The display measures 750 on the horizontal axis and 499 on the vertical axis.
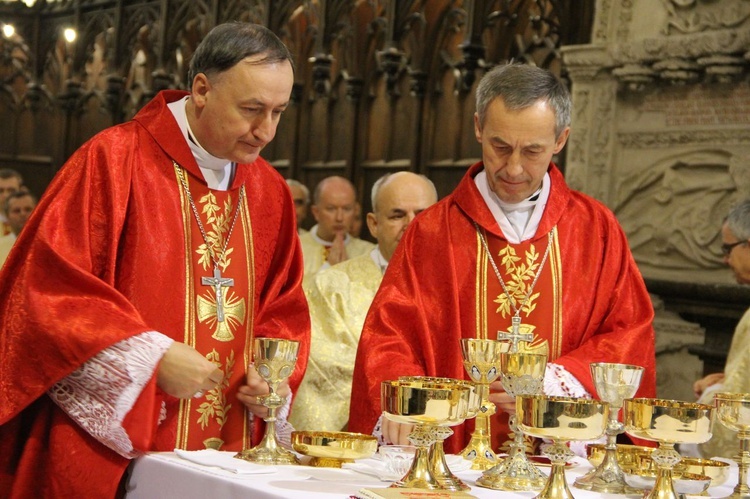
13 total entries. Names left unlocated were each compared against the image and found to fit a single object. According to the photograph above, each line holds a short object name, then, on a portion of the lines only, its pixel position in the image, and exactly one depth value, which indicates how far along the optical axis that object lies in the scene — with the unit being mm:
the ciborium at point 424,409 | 2521
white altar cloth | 2633
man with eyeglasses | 5227
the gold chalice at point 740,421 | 2734
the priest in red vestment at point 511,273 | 3479
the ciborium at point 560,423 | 2434
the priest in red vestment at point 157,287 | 3027
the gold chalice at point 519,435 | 2768
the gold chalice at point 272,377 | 2943
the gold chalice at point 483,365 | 2873
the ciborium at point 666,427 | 2475
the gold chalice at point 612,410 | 2752
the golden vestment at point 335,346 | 5785
